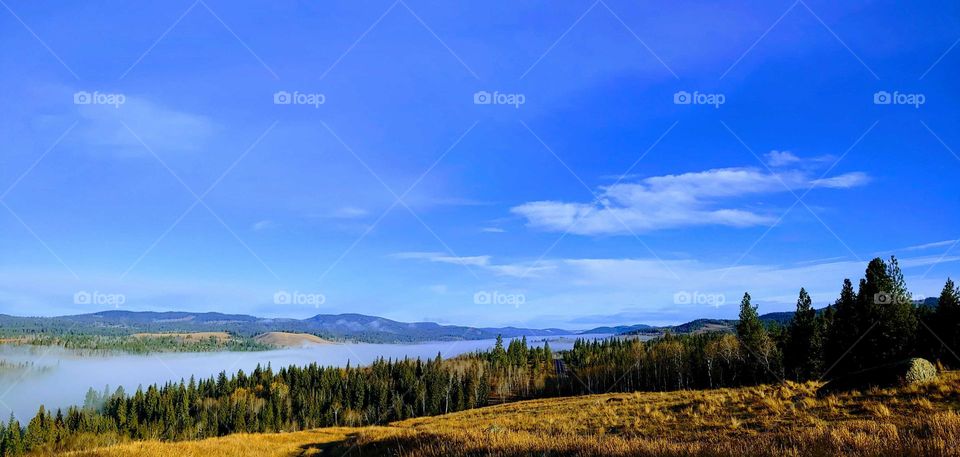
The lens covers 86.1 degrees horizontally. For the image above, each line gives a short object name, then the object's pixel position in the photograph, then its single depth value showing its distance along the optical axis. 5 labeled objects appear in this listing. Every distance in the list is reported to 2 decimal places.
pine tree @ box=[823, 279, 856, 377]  53.69
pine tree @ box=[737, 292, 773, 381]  68.31
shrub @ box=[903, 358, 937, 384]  18.25
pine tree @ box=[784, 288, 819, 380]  64.75
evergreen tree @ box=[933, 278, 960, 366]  55.47
